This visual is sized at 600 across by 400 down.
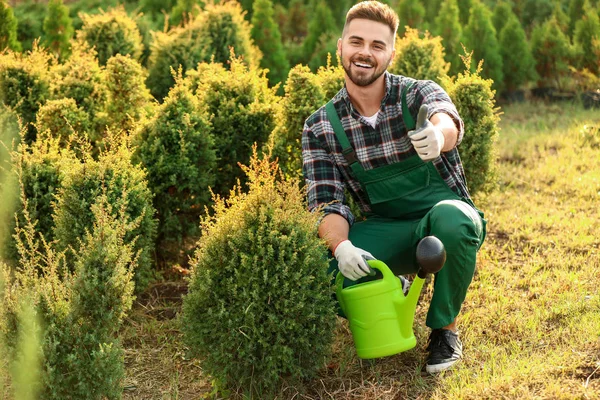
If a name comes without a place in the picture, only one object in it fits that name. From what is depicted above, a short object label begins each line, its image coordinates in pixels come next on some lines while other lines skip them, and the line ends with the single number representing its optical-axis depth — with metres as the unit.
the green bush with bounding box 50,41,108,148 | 5.51
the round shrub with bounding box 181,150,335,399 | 3.32
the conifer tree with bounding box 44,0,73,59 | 8.31
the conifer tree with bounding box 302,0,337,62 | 9.62
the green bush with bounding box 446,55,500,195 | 4.78
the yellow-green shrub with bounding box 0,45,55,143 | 5.86
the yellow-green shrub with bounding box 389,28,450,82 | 5.42
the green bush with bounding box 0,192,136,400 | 3.06
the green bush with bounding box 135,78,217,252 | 4.62
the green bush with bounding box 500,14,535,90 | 9.14
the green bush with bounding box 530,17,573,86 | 9.22
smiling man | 3.87
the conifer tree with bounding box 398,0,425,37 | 9.68
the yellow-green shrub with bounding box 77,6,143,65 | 7.06
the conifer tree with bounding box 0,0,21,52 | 7.91
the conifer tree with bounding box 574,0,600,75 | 9.06
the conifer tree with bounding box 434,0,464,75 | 8.98
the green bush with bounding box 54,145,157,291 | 4.02
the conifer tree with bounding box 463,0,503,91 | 8.89
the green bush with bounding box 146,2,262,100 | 7.08
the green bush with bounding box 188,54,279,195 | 4.98
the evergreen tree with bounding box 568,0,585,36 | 10.48
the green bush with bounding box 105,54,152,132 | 5.47
